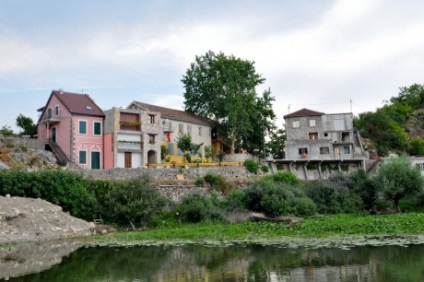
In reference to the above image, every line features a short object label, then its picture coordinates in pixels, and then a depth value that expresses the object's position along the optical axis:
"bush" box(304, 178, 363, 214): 43.34
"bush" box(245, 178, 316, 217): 38.28
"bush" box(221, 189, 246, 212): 39.53
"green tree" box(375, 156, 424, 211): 43.31
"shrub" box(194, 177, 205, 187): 45.53
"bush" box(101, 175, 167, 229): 35.47
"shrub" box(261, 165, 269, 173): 54.31
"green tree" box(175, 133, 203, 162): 57.09
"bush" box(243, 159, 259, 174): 52.28
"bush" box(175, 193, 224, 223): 37.28
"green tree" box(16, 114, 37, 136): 61.78
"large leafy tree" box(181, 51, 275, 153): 63.19
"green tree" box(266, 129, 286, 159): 68.50
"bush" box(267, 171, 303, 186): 49.22
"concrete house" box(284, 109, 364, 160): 61.94
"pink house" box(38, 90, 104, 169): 52.75
